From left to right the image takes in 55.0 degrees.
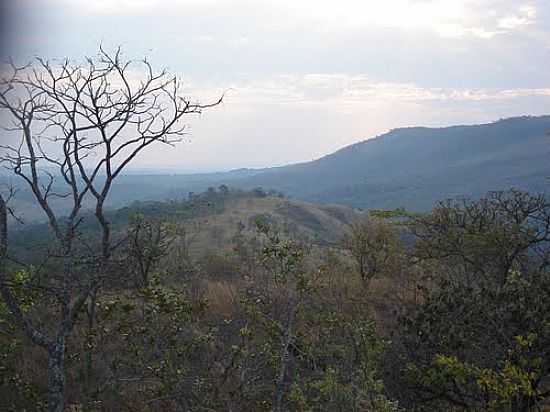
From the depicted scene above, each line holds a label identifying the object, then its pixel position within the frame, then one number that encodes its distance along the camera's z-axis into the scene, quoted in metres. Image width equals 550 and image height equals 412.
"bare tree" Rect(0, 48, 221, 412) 4.98
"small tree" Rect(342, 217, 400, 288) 12.80
